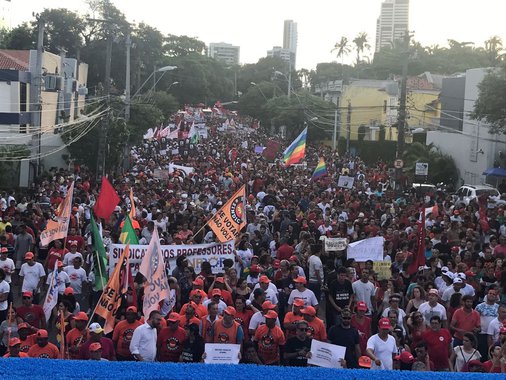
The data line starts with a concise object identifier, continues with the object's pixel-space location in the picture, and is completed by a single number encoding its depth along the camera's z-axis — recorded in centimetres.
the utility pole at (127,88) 3981
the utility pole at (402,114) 2938
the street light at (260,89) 9938
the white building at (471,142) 4184
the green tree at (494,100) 3556
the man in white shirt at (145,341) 916
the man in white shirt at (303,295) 1144
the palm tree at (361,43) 12606
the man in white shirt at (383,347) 922
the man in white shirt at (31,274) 1269
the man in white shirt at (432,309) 1102
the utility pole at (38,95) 2869
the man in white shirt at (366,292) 1203
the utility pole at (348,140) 5929
